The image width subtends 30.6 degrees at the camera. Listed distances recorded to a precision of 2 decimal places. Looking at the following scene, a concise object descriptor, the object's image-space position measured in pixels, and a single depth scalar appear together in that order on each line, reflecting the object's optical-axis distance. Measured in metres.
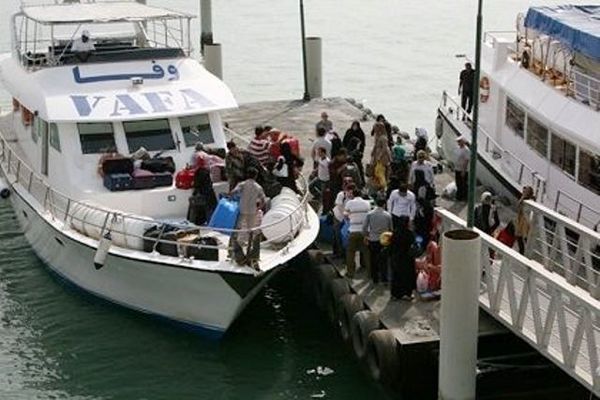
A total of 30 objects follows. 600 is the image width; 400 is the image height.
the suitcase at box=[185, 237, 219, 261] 14.38
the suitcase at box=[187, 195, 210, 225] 15.74
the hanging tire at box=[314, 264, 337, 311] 15.27
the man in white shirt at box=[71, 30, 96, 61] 18.45
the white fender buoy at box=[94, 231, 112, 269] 14.85
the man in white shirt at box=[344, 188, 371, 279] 14.40
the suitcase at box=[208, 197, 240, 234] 14.95
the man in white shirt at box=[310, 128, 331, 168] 17.88
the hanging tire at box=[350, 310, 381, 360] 13.50
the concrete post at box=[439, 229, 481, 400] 11.60
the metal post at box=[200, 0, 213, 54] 31.86
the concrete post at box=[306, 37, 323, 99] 27.53
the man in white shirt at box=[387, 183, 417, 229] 14.01
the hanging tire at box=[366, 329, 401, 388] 12.95
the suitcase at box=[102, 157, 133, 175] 16.50
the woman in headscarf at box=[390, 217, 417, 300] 13.61
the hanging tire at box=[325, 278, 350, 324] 14.73
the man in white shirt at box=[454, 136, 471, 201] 17.31
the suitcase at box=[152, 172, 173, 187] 16.50
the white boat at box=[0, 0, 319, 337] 14.75
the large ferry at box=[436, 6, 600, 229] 15.65
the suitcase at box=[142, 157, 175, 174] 16.67
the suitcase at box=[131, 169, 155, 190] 16.39
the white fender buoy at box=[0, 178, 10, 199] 19.62
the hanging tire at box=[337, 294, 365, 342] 14.16
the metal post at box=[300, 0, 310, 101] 27.15
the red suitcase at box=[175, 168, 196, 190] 16.39
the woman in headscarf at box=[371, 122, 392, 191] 17.17
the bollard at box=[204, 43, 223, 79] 28.19
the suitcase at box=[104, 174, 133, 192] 16.31
